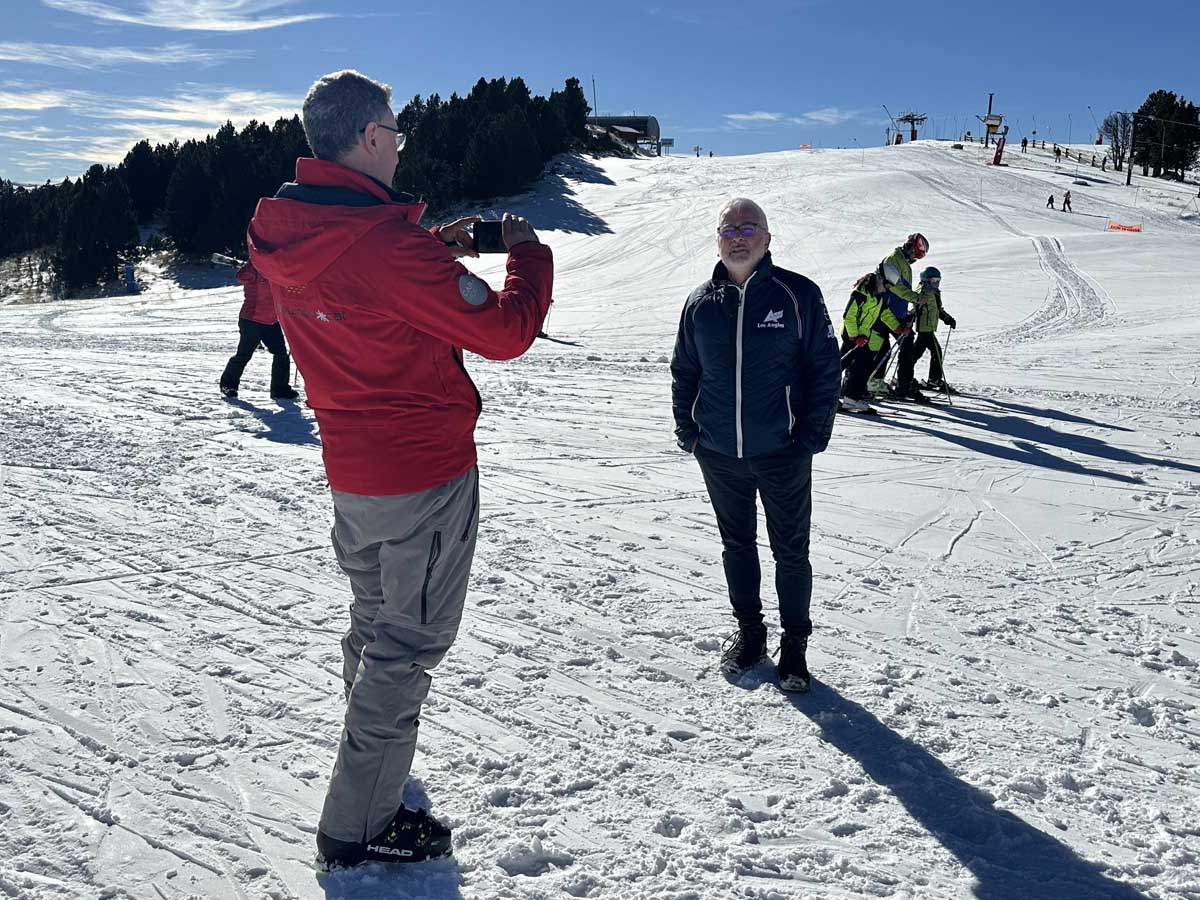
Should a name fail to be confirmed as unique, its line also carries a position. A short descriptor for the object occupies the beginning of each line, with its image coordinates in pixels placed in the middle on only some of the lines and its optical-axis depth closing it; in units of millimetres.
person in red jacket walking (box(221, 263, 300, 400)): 9547
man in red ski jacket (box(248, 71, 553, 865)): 2207
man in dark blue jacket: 3521
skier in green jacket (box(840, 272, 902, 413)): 9562
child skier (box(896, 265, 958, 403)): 10242
